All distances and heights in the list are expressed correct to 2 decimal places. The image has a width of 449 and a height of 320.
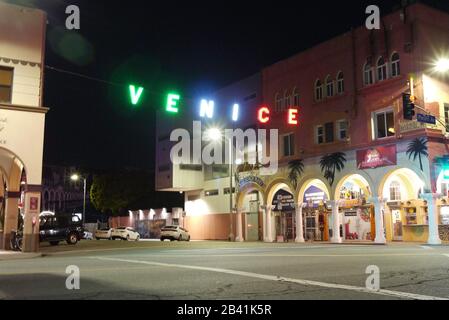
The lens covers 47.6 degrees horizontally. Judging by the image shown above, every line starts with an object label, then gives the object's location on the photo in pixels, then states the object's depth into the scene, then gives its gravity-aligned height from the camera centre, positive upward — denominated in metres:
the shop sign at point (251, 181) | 42.70 +3.88
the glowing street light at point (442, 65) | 31.29 +9.84
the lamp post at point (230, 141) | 41.84 +7.58
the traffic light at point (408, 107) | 25.30 +5.84
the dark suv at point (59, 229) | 37.38 -0.14
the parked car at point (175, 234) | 46.66 -0.66
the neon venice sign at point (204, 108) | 22.48 +5.77
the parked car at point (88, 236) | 58.12 -1.02
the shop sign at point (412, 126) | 30.03 +5.92
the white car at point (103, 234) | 52.84 -0.73
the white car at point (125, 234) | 50.98 -0.71
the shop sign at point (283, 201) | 39.70 +2.00
